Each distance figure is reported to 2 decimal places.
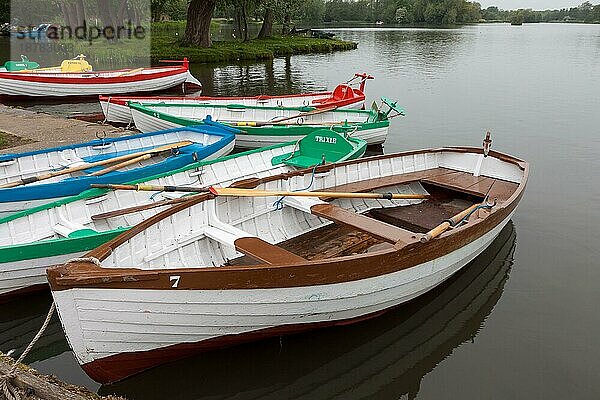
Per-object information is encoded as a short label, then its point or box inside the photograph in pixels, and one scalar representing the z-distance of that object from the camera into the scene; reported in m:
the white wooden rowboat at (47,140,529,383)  4.89
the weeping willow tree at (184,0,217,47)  36.40
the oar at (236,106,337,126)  14.41
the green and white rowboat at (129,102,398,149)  14.16
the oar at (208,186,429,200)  6.81
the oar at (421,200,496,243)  6.13
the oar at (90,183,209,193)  6.87
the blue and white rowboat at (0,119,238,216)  8.11
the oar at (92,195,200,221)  7.42
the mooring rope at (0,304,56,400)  3.94
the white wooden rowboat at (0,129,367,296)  6.54
